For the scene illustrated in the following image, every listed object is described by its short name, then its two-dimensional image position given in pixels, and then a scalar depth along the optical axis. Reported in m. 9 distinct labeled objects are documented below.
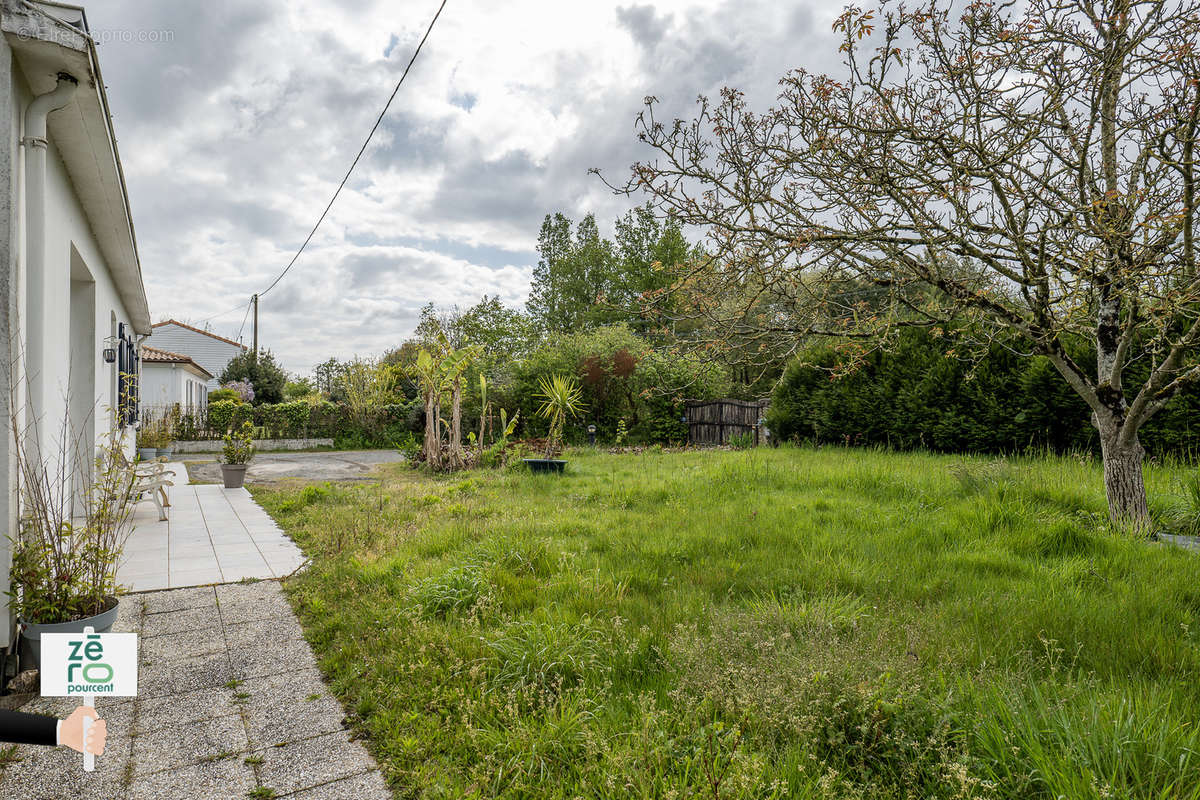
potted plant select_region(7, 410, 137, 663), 2.93
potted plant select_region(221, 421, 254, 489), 9.23
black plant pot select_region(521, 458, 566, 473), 9.48
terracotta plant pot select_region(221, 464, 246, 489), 9.22
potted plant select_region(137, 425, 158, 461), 12.96
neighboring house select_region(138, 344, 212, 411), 18.14
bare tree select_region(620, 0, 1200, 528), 3.46
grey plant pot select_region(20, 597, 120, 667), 2.91
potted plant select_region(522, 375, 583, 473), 9.54
